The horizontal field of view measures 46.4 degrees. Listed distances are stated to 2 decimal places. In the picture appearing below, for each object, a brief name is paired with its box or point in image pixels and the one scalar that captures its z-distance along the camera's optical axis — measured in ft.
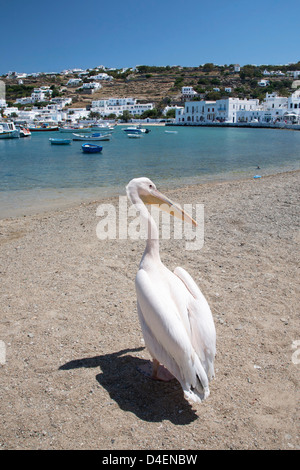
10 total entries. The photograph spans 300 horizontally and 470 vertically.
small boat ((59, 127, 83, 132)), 211.84
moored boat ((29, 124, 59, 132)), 209.97
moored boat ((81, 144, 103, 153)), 87.81
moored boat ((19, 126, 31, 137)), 164.86
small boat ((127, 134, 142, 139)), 168.96
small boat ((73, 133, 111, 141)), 120.97
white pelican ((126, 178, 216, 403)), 8.17
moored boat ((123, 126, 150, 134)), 176.36
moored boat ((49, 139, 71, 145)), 123.34
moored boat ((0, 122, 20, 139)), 151.33
